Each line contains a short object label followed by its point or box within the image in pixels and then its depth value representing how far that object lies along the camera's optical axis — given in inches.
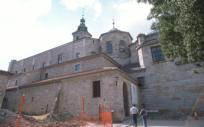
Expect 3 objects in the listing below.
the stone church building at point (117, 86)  578.6
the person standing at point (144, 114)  392.5
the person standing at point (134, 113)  417.9
